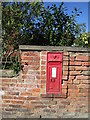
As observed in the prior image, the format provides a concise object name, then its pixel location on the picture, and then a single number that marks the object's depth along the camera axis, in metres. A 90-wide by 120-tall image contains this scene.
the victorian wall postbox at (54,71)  3.05
